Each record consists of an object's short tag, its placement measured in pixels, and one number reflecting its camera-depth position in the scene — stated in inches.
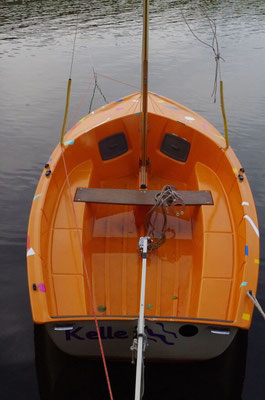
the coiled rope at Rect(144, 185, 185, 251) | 204.2
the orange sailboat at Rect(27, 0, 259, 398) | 150.8
